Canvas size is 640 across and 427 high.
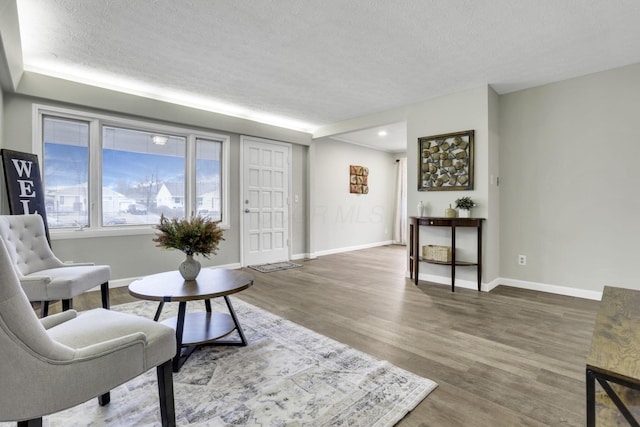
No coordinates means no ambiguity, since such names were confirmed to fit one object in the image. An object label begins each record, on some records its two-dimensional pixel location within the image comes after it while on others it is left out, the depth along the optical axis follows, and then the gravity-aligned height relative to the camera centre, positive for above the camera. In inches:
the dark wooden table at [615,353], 33.4 -17.0
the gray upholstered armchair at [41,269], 86.7 -17.4
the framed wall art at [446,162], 148.6 +26.3
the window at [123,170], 140.4 +23.2
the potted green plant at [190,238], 85.5 -6.5
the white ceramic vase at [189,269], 88.6 -15.5
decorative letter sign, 116.6 +12.9
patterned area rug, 58.3 -38.2
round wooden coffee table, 75.8 -19.5
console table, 142.6 -9.6
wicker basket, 152.4 -19.7
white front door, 203.0 +9.6
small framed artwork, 277.6 +32.1
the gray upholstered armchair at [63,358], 36.9 -20.1
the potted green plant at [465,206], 145.6 +3.7
